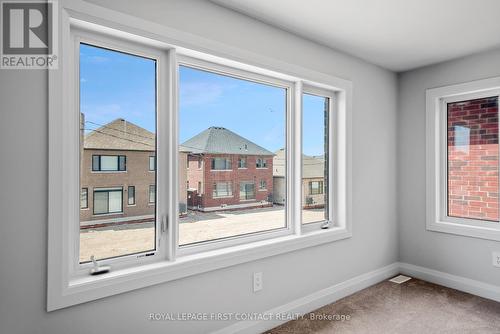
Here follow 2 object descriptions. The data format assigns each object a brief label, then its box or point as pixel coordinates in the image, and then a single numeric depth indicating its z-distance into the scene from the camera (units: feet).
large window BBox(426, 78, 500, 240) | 10.17
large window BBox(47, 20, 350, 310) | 5.45
